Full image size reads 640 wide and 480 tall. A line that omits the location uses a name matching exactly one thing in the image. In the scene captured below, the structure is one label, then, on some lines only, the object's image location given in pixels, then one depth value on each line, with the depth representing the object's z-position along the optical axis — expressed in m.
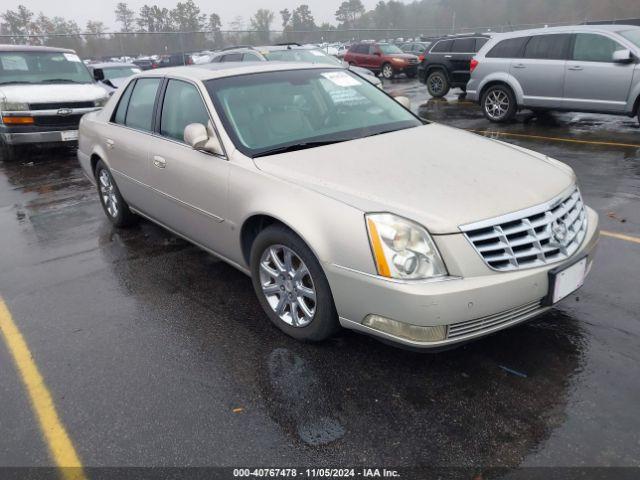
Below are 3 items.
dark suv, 14.05
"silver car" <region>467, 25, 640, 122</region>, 8.48
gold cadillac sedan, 2.58
